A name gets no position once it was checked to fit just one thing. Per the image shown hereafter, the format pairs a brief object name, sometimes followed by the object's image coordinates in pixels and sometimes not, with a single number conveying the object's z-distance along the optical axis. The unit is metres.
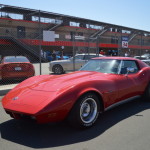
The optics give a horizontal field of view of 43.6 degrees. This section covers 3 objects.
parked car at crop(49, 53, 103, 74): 12.44
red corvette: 3.06
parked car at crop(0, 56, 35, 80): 7.68
